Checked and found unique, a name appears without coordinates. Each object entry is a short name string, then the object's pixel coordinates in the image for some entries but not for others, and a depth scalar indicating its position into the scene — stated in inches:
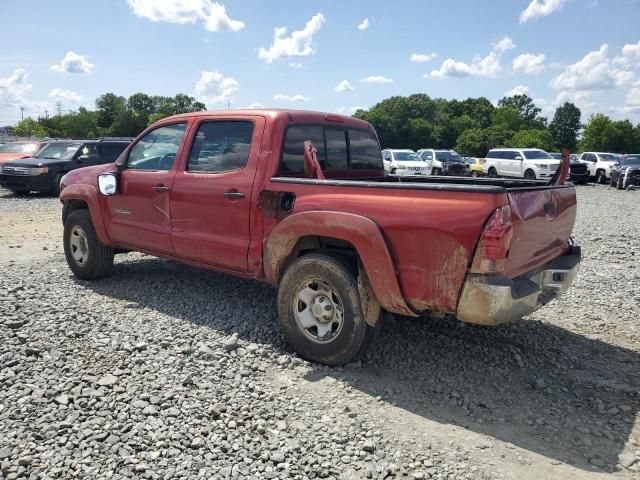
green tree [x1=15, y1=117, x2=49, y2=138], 3253.0
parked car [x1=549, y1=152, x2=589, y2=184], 1093.1
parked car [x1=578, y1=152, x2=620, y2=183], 1130.0
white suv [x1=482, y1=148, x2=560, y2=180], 1005.2
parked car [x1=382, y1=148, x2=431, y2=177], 1011.3
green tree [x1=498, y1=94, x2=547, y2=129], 4756.4
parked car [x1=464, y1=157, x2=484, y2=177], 1204.7
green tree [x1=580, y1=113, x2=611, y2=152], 2957.7
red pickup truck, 129.7
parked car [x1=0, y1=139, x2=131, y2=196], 623.8
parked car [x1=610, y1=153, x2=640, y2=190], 954.1
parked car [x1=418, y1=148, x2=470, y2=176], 1135.6
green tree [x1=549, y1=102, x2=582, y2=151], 3860.7
